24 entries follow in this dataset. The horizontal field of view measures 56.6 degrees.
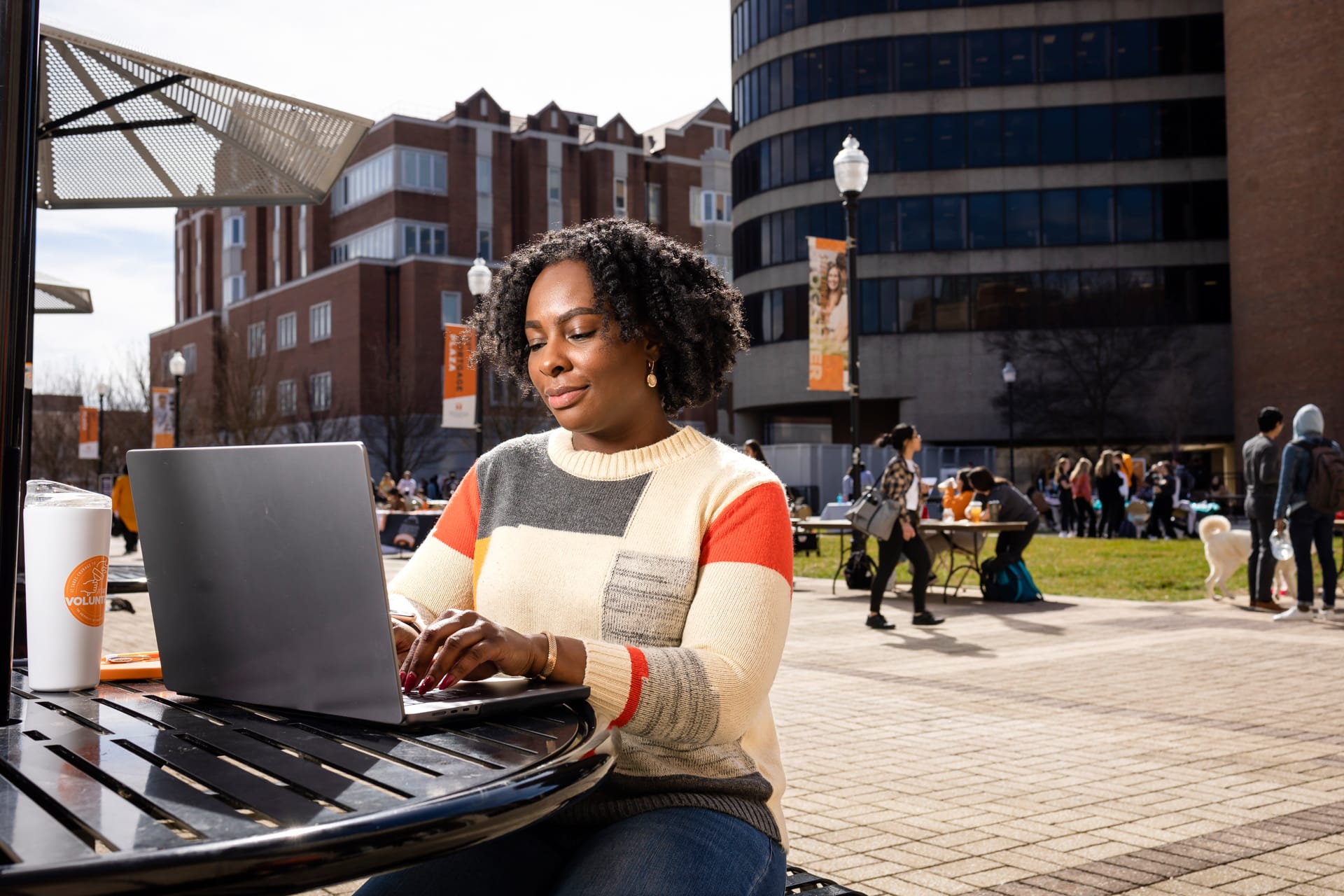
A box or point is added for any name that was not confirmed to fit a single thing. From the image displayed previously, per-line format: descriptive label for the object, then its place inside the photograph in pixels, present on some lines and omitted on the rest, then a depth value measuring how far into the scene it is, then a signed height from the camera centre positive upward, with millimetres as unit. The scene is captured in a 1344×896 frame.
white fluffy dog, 13758 -704
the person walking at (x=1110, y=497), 26828 -156
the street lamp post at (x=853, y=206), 15133 +3551
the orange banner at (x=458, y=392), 19750 +1602
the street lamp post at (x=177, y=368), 31438 +3226
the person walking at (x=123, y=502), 15031 -120
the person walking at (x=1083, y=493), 27438 -81
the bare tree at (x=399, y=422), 49938 +2820
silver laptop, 1651 -133
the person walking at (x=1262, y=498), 12680 -87
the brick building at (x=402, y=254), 50812 +10780
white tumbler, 2020 -148
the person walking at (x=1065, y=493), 29031 -68
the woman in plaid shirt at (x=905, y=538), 11914 -458
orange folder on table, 2295 -329
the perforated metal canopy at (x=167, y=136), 6148 +1868
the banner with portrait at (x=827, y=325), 16109 +2152
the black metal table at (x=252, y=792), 1180 -343
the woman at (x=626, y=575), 1982 -162
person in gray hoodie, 12266 -210
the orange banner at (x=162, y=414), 32062 +2028
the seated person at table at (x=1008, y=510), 14289 -224
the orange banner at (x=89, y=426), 36188 +1975
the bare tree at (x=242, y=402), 45219 +3359
